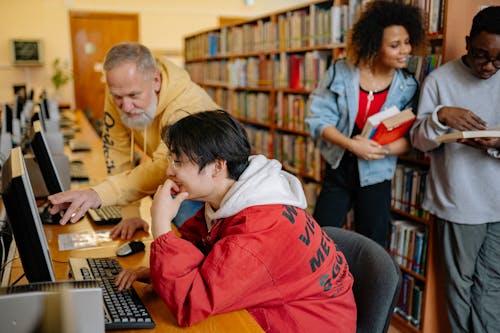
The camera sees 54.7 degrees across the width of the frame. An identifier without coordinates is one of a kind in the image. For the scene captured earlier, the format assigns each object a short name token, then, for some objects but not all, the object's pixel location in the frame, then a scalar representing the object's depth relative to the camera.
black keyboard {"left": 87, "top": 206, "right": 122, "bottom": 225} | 2.00
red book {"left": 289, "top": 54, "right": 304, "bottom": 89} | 3.90
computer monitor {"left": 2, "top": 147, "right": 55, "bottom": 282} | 0.98
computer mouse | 1.63
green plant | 7.79
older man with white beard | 1.76
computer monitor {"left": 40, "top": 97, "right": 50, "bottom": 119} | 4.27
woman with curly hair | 2.22
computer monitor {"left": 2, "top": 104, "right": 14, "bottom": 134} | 3.07
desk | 1.13
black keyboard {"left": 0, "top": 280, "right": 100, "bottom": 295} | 0.83
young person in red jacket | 1.10
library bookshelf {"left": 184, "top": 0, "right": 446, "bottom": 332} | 2.57
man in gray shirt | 1.95
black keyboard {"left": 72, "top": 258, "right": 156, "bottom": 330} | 1.13
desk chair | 1.28
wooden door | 8.16
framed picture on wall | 7.57
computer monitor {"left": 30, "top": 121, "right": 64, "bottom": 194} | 1.64
